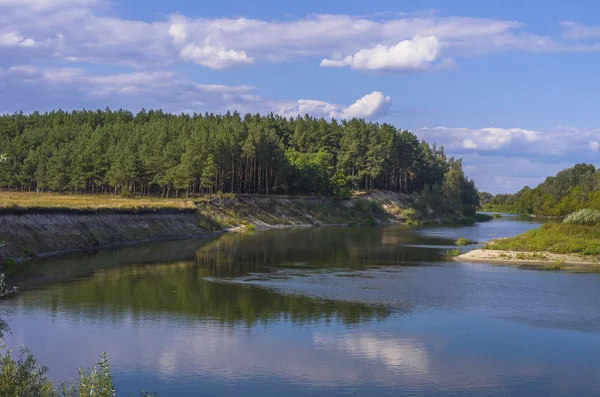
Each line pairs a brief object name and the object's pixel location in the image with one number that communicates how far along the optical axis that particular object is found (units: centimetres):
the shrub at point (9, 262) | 5765
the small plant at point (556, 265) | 6544
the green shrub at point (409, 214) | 15925
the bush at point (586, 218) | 7944
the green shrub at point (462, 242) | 9189
